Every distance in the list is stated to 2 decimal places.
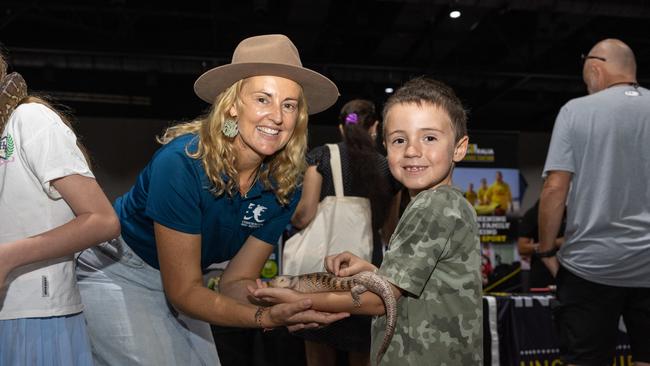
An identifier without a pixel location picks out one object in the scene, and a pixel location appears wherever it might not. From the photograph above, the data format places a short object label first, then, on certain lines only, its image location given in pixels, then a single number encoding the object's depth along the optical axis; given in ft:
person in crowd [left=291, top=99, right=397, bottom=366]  11.32
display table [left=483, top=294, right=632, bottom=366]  13.69
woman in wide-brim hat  6.56
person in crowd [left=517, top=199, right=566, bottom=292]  17.48
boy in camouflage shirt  5.54
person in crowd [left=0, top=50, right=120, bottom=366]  5.36
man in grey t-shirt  9.72
